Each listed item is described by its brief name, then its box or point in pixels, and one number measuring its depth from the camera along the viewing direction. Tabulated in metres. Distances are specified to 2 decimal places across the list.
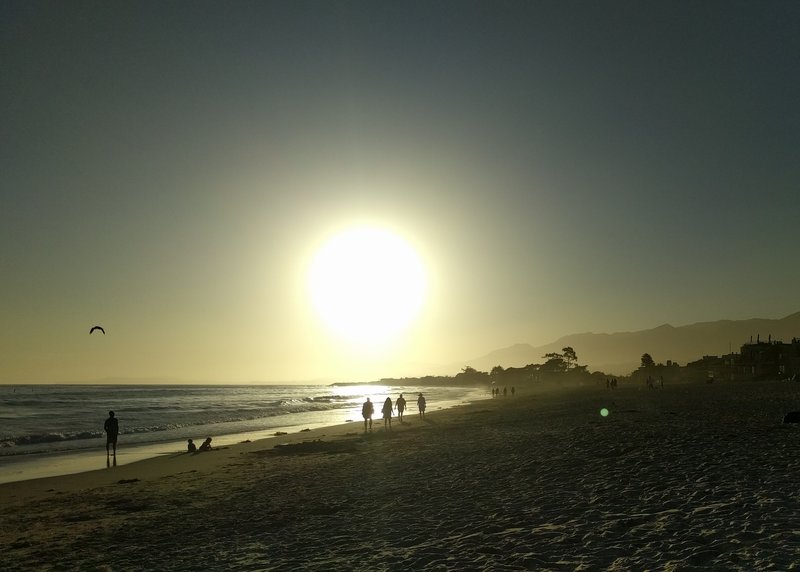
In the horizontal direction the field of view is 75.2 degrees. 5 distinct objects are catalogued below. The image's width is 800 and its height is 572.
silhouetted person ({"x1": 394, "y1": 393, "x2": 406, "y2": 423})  37.24
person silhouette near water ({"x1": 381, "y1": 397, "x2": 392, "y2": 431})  32.59
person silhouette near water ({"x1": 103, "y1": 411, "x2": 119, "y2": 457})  21.94
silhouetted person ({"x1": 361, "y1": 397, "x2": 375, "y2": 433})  31.05
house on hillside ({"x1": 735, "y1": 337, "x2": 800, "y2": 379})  78.56
